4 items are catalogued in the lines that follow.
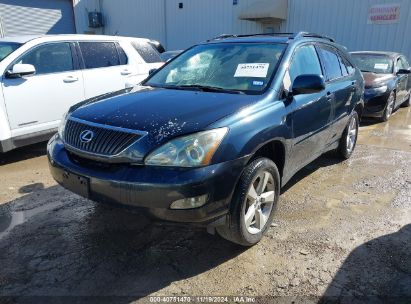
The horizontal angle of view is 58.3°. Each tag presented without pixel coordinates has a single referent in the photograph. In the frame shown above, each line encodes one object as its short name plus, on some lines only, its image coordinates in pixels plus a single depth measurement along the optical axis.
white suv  4.79
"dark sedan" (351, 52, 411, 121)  7.77
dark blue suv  2.41
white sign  12.91
